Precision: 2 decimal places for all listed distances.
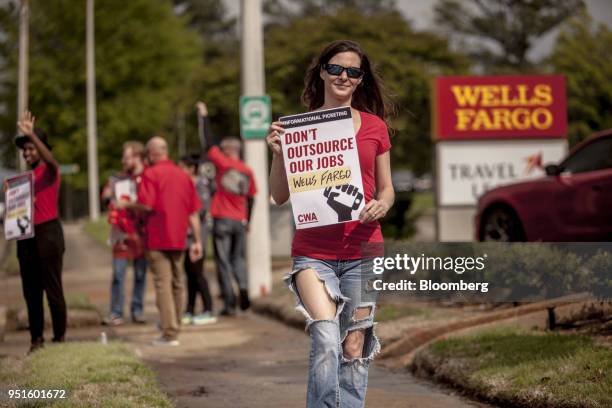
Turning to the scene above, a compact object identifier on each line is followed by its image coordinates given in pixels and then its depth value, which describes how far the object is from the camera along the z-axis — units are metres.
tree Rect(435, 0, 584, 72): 58.25
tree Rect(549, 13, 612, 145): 31.45
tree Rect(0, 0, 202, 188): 60.22
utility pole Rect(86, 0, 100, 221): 46.97
